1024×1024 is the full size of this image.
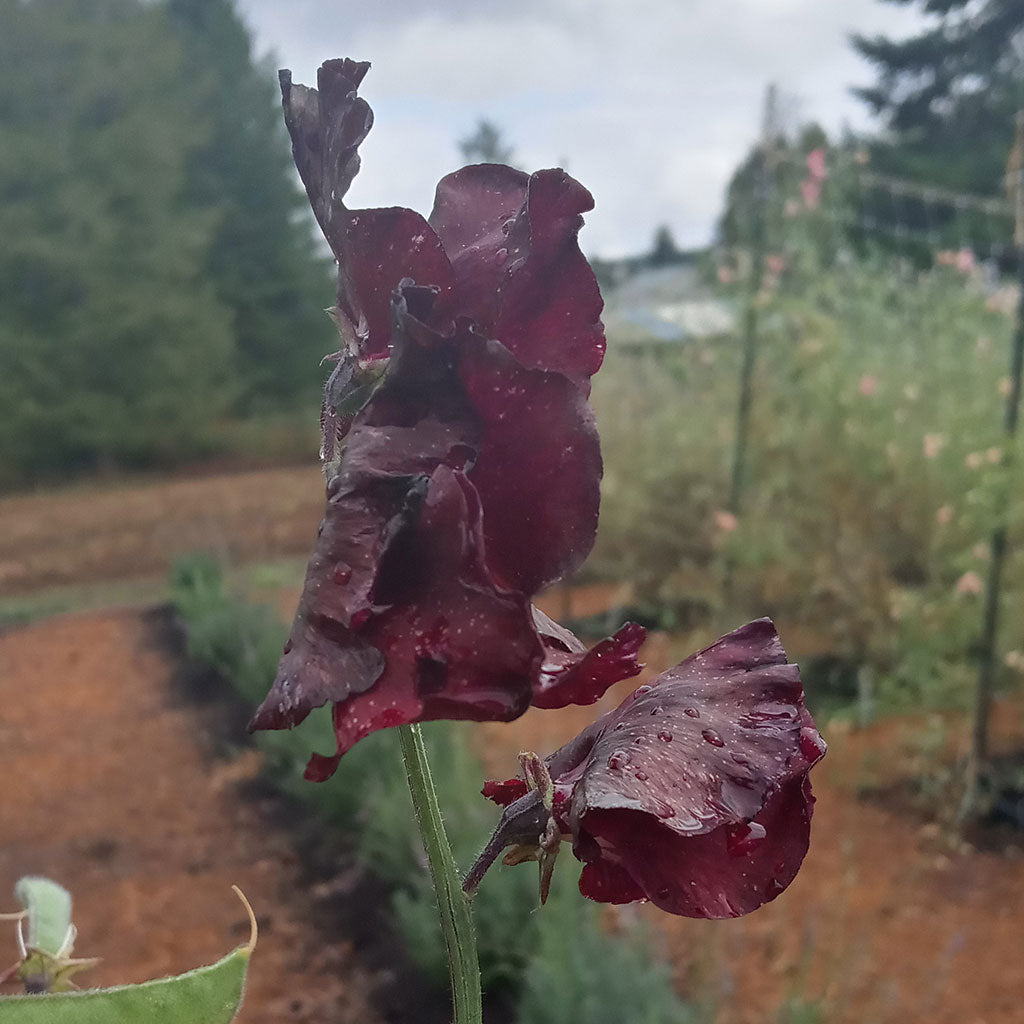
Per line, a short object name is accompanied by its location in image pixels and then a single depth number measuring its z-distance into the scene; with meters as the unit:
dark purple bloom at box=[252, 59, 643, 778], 0.28
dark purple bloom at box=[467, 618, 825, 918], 0.33
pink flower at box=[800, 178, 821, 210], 3.65
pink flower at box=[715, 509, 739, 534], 3.43
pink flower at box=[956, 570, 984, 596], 2.61
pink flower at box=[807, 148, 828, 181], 3.57
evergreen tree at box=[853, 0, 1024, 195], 10.99
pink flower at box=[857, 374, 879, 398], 3.26
